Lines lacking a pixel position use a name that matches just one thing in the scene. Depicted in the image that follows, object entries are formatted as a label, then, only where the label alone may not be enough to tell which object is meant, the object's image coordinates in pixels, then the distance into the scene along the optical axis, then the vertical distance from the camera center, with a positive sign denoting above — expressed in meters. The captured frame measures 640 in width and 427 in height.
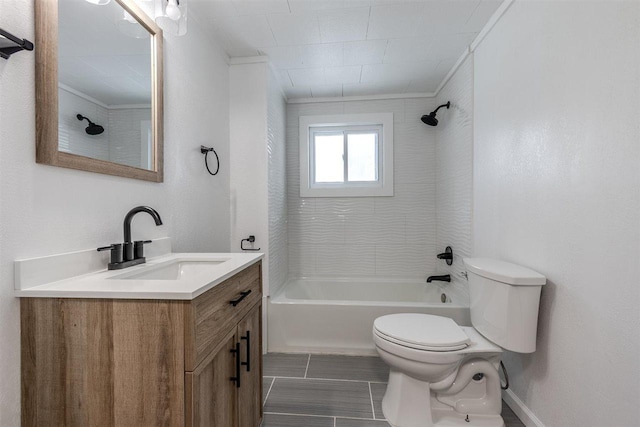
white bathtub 2.25 -0.86
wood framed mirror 0.90 +0.46
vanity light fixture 1.21 +0.83
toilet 1.38 -0.69
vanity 0.76 -0.37
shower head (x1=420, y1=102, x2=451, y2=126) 2.80 +0.87
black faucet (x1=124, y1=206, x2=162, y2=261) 1.16 -0.06
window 3.11 +0.61
